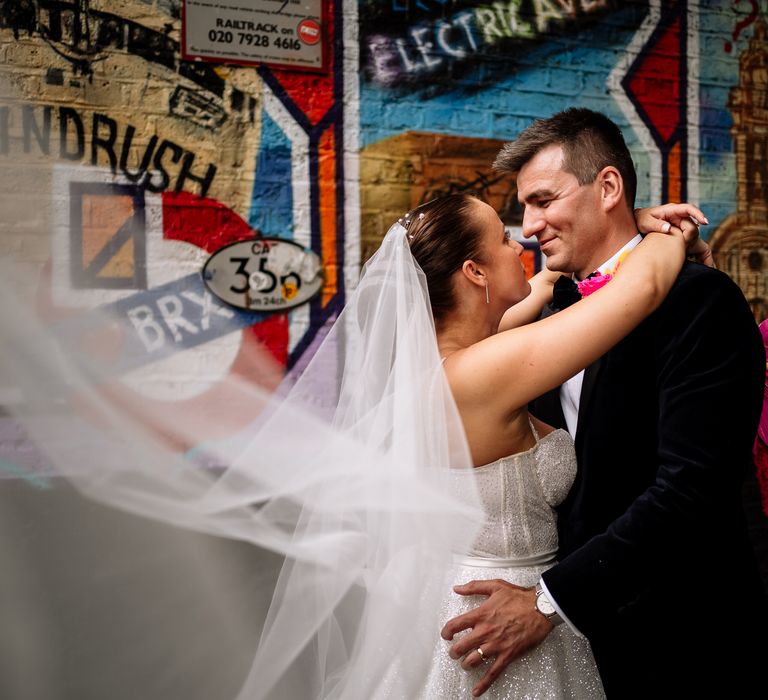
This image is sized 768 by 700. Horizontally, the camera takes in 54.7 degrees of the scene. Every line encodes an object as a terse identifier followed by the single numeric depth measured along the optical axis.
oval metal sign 3.24
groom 1.44
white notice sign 3.18
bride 1.48
